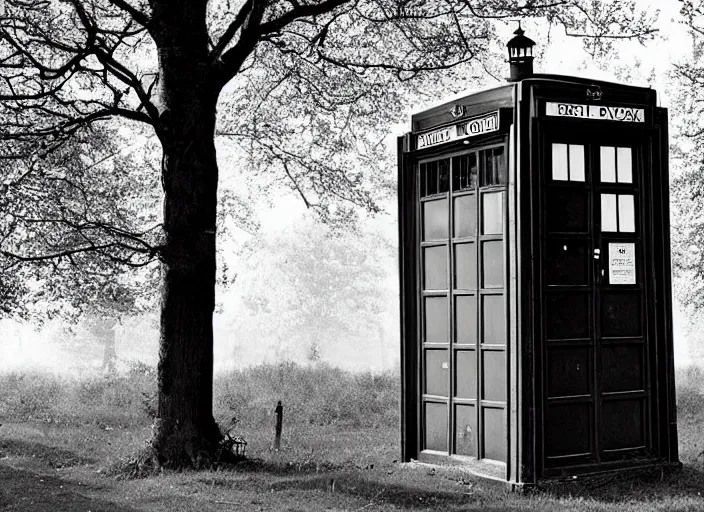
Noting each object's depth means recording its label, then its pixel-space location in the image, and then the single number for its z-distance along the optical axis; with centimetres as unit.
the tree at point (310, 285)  4272
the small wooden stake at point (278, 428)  1251
